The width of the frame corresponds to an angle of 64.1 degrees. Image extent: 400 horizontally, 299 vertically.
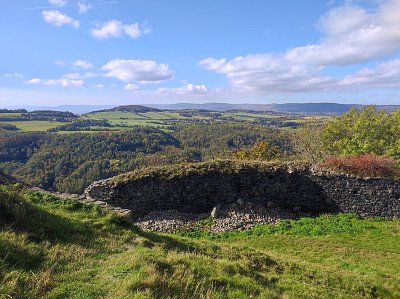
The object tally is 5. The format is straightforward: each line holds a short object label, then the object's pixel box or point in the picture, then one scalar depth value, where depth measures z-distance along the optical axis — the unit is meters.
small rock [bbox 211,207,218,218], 17.84
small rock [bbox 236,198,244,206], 18.72
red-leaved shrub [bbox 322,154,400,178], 19.59
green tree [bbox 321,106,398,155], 31.86
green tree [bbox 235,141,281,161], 43.84
